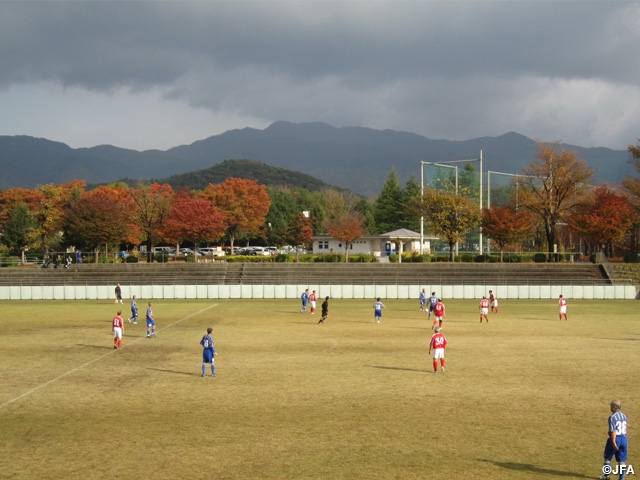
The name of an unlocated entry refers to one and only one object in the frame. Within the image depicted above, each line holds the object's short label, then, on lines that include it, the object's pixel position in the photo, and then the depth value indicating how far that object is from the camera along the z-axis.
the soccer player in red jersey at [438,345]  21.77
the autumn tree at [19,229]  83.83
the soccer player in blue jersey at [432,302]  36.89
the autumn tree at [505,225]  70.19
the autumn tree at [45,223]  85.75
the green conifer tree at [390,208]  119.81
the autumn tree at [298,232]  96.06
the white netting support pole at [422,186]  74.54
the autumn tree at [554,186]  72.88
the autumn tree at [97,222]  74.69
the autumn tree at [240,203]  102.50
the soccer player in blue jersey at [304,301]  43.68
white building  88.69
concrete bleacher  60.72
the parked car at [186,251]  104.99
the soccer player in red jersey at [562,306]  37.72
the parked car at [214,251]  100.12
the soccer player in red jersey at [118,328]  27.33
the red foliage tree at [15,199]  108.50
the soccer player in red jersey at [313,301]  41.32
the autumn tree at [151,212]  84.06
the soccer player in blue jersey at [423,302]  43.79
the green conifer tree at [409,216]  117.94
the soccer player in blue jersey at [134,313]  36.22
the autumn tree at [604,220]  66.62
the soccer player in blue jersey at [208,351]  21.45
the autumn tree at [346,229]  83.12
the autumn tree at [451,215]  72.38
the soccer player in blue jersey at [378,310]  36.32
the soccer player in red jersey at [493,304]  40.86
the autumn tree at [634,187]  72.06
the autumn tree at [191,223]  81.31
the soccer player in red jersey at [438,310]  32.38
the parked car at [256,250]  99.53
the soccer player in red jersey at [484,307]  36.67
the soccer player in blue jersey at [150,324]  30.97
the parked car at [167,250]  107.81
